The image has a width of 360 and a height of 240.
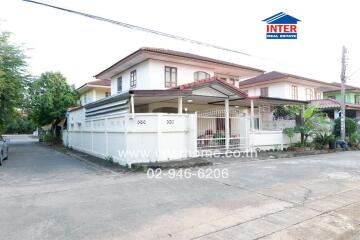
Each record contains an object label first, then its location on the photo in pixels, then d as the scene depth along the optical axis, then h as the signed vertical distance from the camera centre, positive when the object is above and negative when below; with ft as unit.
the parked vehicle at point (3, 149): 42.23 -3.11
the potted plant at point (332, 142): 57.04 -3.14
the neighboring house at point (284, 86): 81.30 +13.18
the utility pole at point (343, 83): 59.41 +9.46
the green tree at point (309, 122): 52.60 +0.98
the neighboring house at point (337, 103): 78.14 +6.92
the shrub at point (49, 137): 103.60 -2.94
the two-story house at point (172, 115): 35.24 +2.46
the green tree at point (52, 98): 85.71 +9.90
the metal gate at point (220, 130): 41.83 -0.38
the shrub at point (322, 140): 57.11 -2.73
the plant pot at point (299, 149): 51.39 -4.11
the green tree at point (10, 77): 45.19 +9.57
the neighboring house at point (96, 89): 83.41 +12.60
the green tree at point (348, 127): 63.62 -0.10
